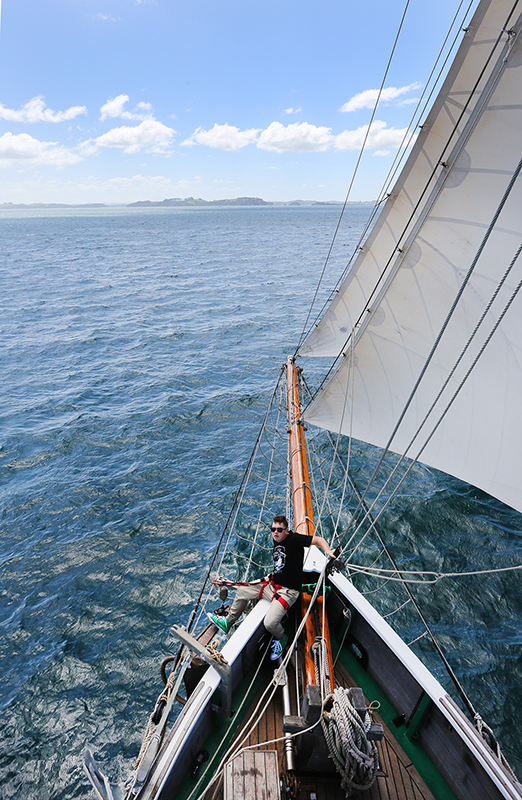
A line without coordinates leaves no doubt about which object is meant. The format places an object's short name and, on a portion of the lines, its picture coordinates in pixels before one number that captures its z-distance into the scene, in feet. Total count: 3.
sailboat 15.34
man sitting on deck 19.56
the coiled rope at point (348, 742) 14.65
